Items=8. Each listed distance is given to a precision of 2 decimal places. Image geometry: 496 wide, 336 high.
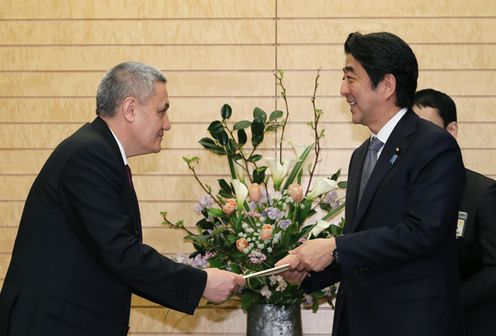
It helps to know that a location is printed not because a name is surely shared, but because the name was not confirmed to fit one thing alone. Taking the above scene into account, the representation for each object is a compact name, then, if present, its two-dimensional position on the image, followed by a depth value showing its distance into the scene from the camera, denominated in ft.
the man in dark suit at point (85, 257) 17.92
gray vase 24.30
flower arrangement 23.30
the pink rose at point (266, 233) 22.91
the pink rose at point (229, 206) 23.75
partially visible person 21.62
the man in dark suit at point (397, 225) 18.19
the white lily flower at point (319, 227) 23.00
